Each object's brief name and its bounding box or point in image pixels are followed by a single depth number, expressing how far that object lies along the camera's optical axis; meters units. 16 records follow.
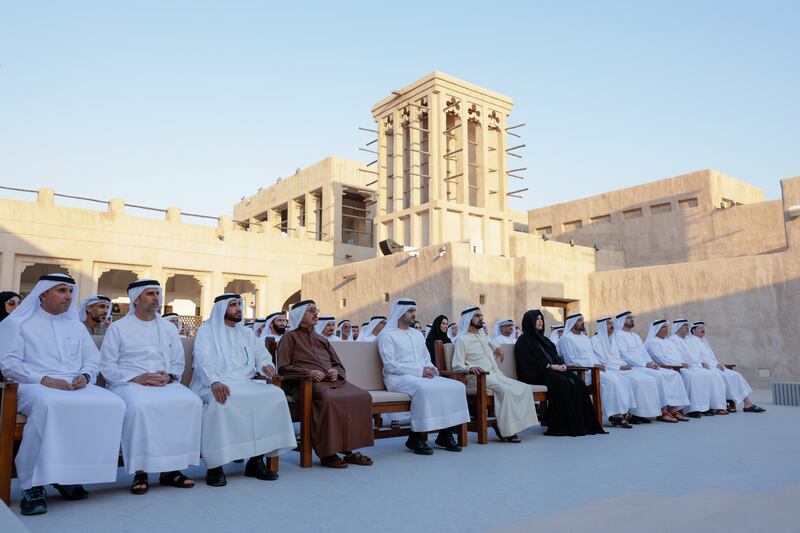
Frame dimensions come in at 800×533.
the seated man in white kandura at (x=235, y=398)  4.07
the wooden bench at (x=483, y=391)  5.84
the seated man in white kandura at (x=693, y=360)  8.38
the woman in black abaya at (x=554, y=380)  6.34
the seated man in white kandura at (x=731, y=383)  8.74
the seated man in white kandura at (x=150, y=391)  3.73
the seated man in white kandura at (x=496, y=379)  5.88
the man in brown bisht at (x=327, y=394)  4.59
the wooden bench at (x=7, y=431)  3.28
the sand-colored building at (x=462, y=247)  13.71
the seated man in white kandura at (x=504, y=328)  8.05
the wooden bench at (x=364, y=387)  4.65
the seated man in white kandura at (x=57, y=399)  3.34
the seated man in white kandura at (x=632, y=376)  7.35
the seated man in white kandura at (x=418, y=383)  5.32
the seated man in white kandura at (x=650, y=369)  7.68
